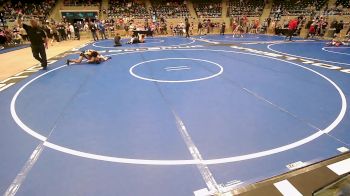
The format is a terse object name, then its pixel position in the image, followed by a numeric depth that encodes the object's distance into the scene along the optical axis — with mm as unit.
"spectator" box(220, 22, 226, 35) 22747
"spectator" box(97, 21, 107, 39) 19691
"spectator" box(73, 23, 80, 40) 19892
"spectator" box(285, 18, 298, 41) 15842
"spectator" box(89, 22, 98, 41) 18150
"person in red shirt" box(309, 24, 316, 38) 17422
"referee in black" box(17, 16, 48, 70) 8523
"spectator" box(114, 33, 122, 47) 14992
